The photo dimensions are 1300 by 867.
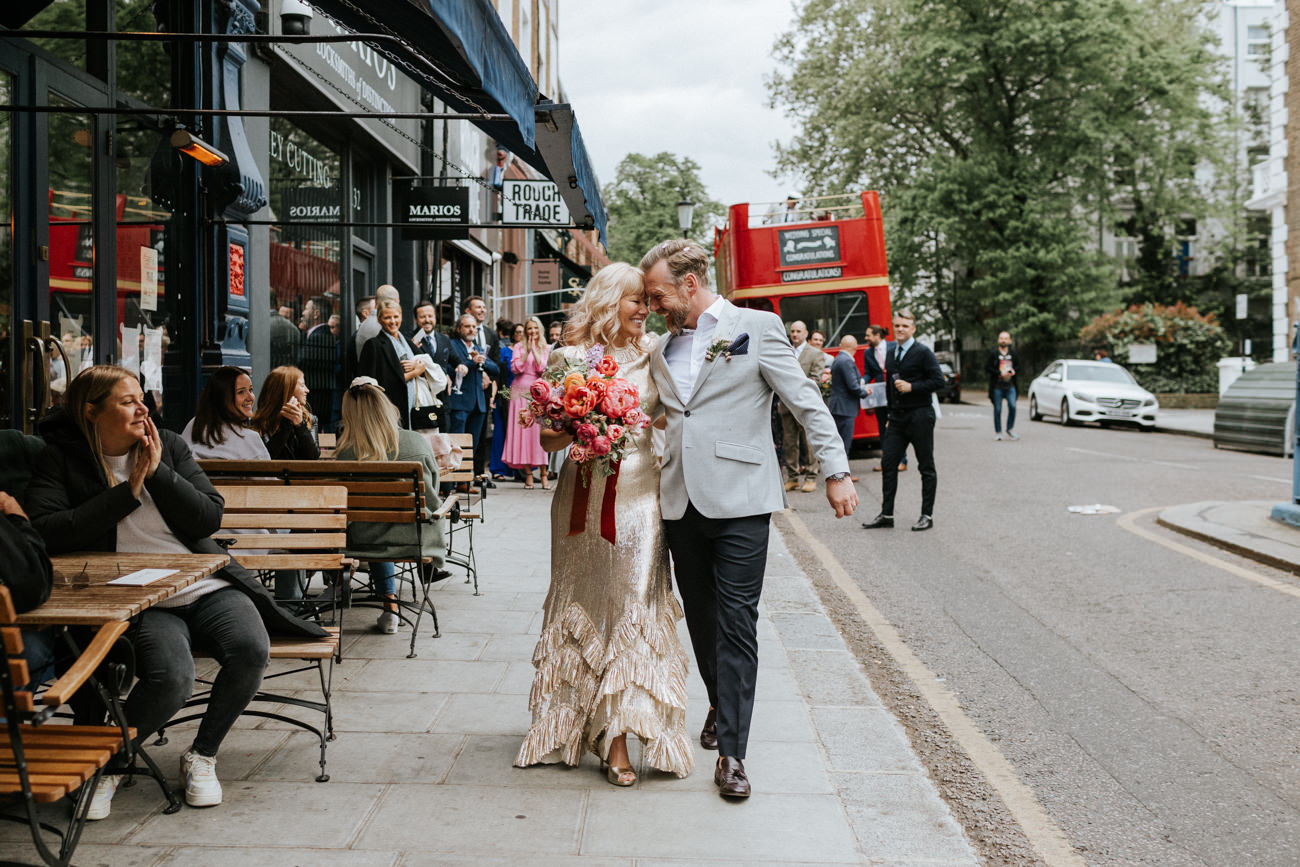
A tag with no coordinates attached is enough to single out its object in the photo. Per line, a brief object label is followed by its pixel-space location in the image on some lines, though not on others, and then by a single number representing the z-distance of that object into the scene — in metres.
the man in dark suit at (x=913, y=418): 11.09
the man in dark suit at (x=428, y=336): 11.96
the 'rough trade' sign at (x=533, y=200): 14.12
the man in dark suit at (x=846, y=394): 14.50
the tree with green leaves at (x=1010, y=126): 39.53
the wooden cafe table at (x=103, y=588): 3.23
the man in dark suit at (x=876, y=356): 16.59
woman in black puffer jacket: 3.93
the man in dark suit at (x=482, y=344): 14.11
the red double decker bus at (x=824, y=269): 18.97
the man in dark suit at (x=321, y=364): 12.59
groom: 4.16
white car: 26.75
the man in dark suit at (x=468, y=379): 13.44
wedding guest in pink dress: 14.56
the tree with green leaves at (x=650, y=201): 67.62
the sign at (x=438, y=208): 12.75
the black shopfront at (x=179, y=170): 6.25
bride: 4.24
